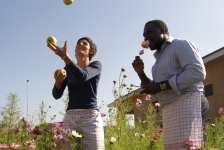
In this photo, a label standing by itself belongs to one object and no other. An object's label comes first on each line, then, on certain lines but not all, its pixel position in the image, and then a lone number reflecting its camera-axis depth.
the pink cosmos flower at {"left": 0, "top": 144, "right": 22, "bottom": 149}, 1.89
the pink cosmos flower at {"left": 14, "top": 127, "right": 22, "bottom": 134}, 3.23
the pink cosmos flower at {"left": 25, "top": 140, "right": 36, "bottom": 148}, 2.46
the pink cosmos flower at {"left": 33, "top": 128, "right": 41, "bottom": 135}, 2.70
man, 1.68
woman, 2.13
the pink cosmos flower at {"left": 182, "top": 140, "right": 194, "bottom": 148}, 1.54
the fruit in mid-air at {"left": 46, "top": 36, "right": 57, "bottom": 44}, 2.33
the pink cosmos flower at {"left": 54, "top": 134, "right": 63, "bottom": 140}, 2.50
